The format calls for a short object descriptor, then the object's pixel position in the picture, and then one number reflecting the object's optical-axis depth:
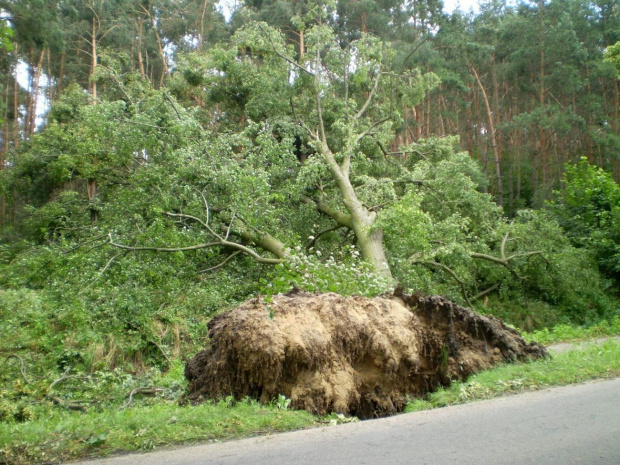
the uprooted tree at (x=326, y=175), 13.78
